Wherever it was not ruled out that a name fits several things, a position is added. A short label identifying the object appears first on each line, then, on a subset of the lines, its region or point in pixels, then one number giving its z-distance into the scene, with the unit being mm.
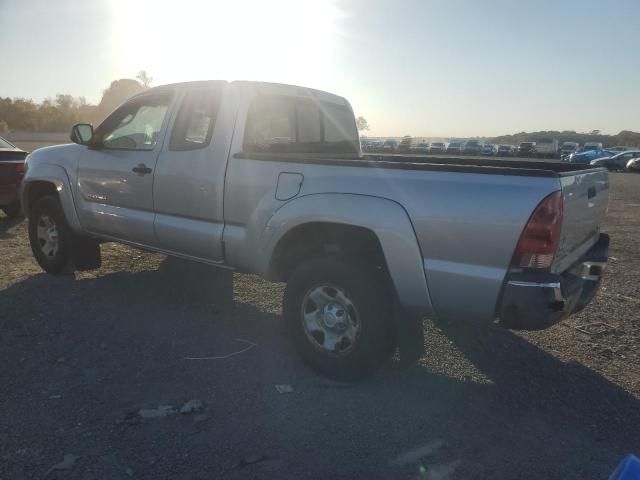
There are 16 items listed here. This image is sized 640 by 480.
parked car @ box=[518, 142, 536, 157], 57300
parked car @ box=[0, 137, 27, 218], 9148
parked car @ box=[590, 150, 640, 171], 38903
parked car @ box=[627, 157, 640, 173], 36969
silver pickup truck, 3080
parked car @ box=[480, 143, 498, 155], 60650
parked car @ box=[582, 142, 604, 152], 59406
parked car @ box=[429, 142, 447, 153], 65188
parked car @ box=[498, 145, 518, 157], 58922
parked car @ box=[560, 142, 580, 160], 55641
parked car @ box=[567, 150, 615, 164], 43344
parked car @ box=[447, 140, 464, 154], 63688
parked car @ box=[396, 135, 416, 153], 67138
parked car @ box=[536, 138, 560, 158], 56238
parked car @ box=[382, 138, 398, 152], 73438
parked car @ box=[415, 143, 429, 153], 64712
